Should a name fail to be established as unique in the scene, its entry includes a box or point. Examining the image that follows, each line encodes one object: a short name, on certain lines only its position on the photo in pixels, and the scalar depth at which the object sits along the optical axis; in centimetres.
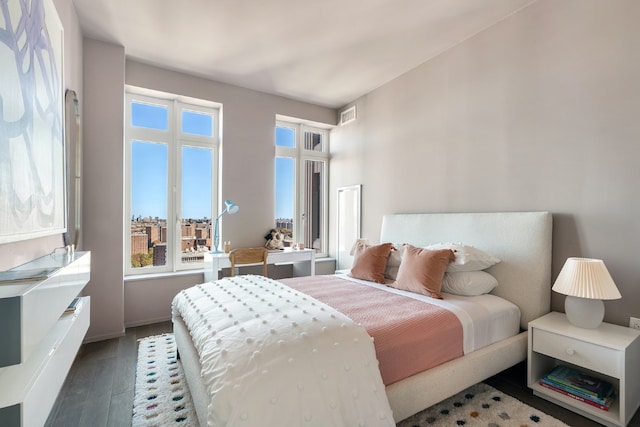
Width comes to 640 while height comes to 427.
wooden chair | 353
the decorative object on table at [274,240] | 412
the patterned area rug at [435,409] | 172
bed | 146
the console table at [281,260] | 347
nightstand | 166
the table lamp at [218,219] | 360
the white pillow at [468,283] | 234
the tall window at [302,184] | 463
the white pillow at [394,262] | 284
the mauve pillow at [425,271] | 230
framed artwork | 108
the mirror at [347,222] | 434
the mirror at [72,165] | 208
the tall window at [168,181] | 357
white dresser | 75
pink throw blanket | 159
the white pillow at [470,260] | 234
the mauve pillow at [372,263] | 279
